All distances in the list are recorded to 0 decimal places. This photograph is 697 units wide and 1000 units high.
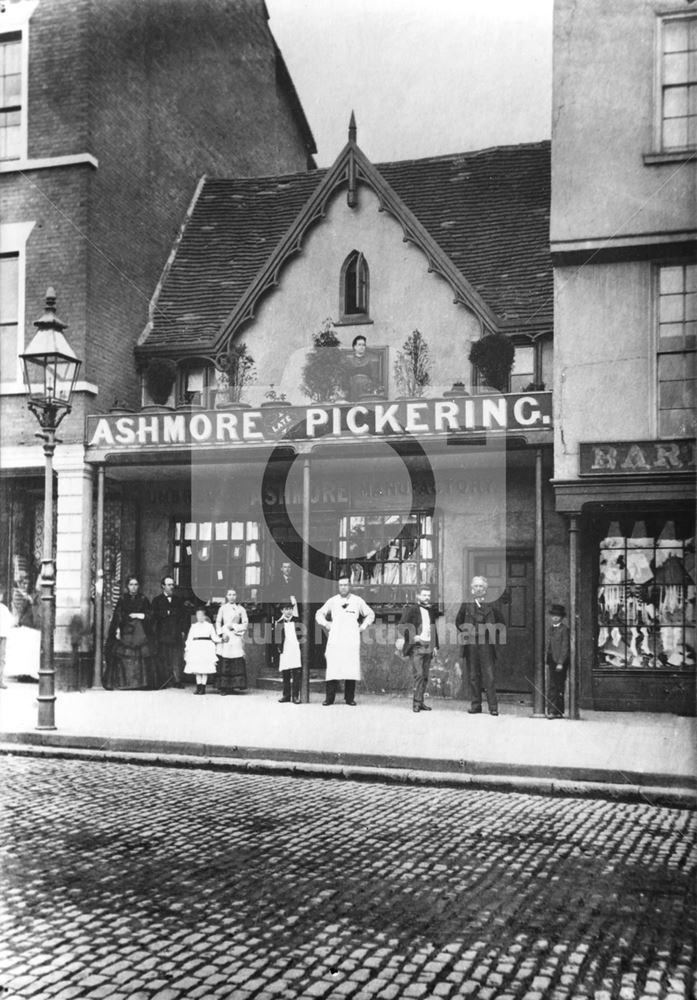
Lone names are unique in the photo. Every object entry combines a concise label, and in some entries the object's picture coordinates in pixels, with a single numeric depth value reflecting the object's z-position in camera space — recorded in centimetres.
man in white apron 1145
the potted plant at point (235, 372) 1391
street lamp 1073
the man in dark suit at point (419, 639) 1143
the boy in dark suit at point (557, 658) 1216
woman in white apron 1379
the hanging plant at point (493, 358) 1362
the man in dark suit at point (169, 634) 1466
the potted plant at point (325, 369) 1343
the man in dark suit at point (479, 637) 1198
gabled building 1236
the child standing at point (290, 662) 1254
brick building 1362
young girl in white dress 1387
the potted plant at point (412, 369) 1328
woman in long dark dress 1422
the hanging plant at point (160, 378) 1514
